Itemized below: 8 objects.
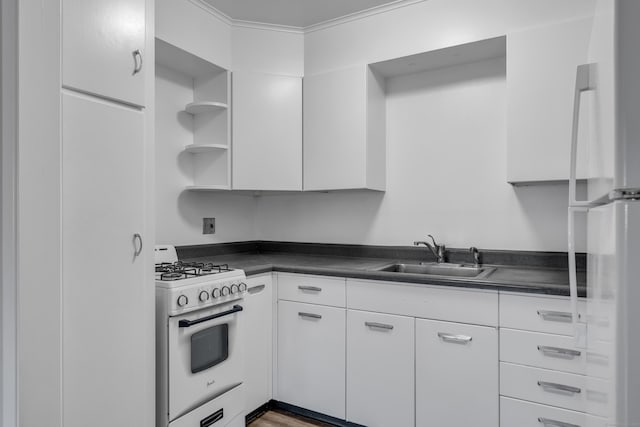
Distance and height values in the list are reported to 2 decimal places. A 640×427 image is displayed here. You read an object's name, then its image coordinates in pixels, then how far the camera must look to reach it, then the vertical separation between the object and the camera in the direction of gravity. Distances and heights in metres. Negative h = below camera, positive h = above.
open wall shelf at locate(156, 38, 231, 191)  2.66 +0.65
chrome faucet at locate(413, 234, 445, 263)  2.55 -0.23
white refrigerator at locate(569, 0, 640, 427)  0.59 +0.01
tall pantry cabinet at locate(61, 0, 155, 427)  1.43 -0.01
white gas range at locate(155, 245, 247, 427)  1.80 -0.64
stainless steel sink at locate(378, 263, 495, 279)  2.35 -0.34
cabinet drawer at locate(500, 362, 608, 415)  1.67 -0.74
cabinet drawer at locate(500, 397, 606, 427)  1.68 -0.87
